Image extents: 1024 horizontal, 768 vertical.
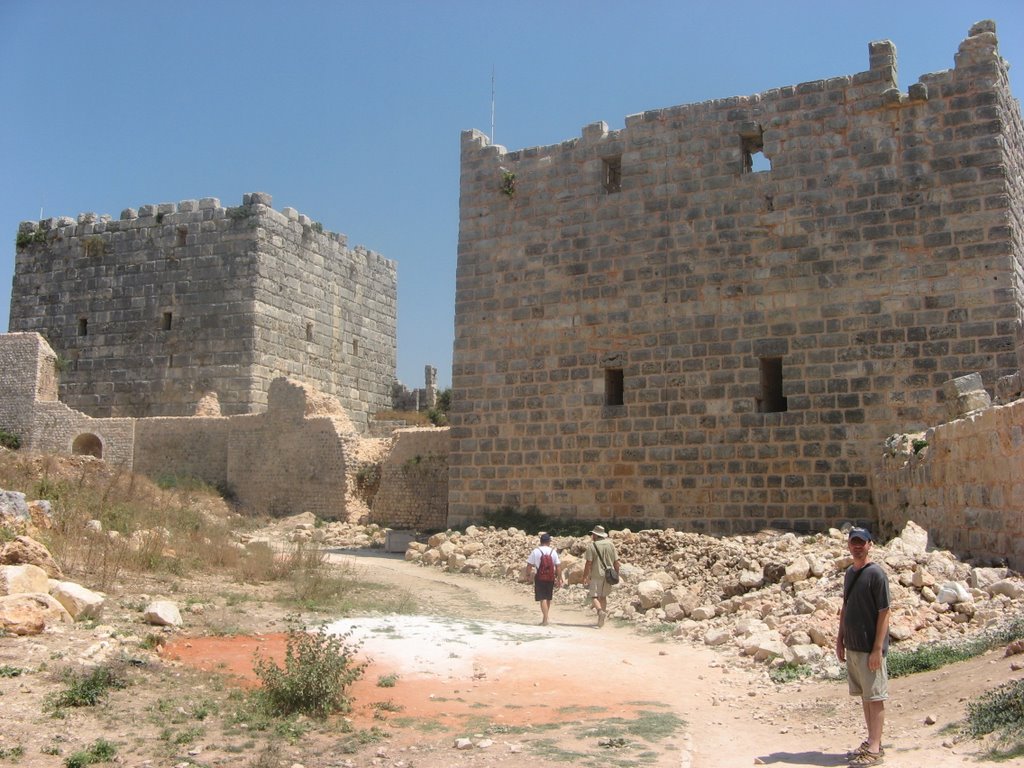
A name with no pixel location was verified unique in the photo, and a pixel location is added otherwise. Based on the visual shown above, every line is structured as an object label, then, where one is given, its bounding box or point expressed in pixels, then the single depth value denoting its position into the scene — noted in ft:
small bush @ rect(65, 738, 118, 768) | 15.49
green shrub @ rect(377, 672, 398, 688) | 22.29
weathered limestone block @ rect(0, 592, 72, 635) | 20.88
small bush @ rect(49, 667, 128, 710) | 17.92
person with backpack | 33.71
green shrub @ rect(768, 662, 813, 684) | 22.52
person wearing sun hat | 33.01
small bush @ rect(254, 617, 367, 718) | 19.29
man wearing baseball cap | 15.93
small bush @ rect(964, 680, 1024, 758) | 14.56
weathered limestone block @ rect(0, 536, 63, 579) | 24.62
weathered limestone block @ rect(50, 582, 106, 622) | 23.31
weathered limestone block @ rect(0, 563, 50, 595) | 22.20
